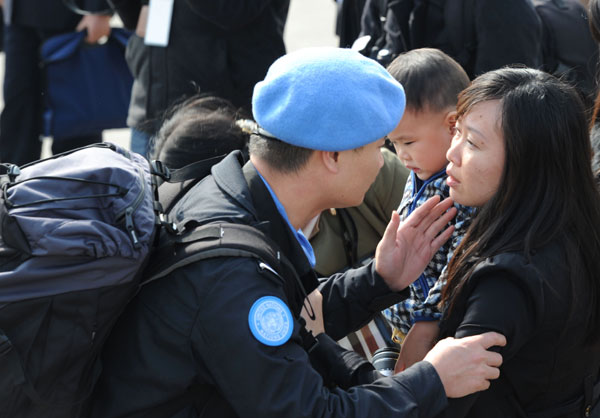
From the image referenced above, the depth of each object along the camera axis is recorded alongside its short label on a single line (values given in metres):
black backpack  2.48
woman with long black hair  2.62
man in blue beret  2.55
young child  3.08
